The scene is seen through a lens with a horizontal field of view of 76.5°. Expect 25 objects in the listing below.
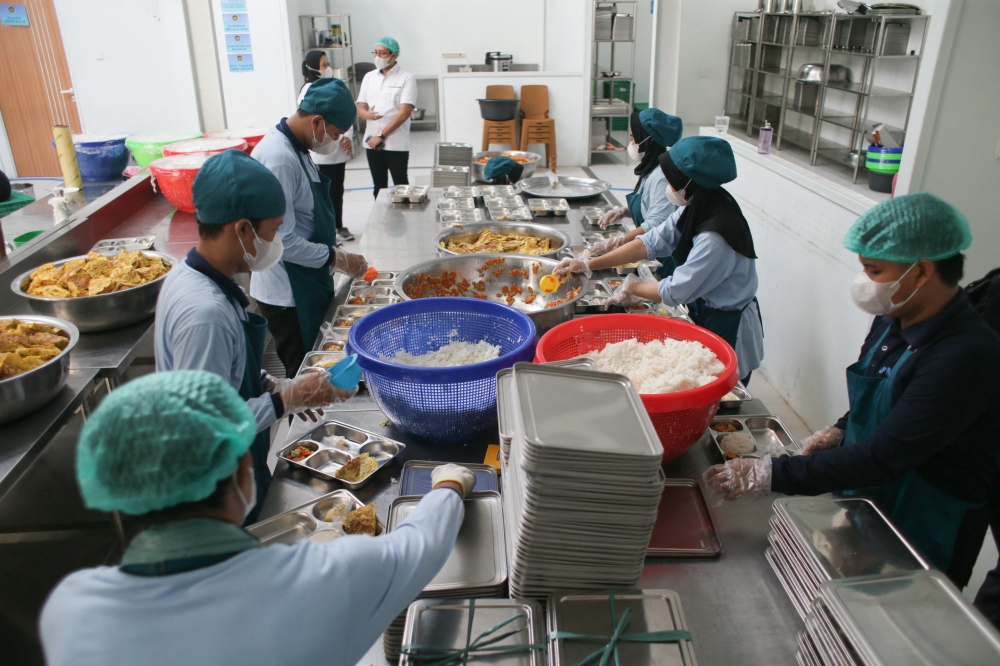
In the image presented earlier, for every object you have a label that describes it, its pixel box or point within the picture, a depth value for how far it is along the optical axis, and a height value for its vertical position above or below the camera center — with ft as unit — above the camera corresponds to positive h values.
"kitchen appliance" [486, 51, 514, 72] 35.27 +0.56
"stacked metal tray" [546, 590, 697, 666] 4.10 -3.45
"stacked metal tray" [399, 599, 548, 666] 4.21 -3.51
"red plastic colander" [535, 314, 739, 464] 5.76 -2.84
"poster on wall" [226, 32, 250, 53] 26.37 +1.21
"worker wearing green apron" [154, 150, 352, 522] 5.76 -1.93
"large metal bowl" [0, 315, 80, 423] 7.16 -3.39
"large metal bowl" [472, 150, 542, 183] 18.75 -2.69
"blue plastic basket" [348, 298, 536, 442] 6.31 -2.93
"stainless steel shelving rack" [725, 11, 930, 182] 16.66 -0.18
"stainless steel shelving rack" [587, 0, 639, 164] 30.30 +0.82
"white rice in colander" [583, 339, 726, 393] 6.21 -2.86
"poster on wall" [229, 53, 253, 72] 26.63 +0.44
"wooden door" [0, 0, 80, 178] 26.73 -0.59
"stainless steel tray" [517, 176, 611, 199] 16.57 -2.90
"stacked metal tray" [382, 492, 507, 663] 4.64 -3.51
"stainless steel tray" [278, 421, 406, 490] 6.47 -3.68
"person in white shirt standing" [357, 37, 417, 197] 22.18 -1.24
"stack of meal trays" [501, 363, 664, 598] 3.98 -2.47
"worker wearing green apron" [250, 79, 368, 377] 10.11 -2.45
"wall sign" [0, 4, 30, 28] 26.27 +2.33
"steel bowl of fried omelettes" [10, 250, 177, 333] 9.39 -3.04
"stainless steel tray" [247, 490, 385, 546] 5.43 -3.65
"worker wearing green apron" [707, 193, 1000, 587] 5.12 -2.55
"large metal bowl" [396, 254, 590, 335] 9.83 -2.97
